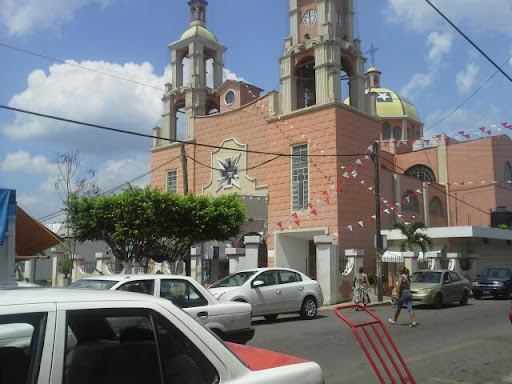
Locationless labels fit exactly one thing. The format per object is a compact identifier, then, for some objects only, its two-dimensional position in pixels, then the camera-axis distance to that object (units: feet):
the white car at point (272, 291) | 47.55
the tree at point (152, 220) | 72.23
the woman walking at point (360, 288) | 66.23
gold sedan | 63.72
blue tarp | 33.91
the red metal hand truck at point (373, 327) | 15.39
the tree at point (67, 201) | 77.26
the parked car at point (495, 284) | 78.79
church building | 95.40
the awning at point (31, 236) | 38.19
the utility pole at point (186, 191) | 81.25
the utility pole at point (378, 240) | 73.67
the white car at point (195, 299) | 27.07
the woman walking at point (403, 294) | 44.91
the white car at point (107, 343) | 8.10
